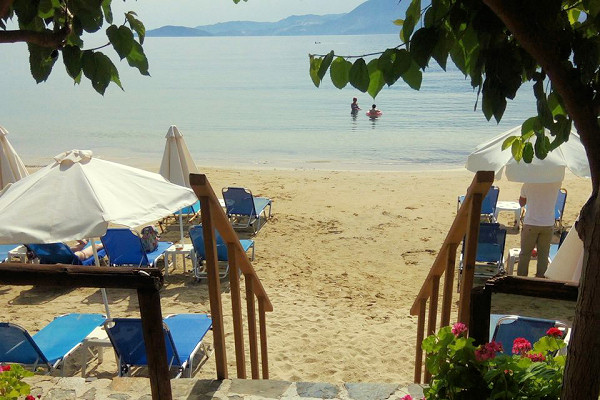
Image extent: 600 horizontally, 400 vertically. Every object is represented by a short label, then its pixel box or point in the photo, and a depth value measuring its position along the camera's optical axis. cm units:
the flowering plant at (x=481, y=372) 192
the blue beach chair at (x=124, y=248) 737
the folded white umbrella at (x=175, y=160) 886
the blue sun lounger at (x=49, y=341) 451
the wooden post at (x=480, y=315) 227
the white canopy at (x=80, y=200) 488
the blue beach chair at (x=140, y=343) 456
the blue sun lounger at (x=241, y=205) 955
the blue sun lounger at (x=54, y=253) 712
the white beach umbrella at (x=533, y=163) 654
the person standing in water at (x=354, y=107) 3481
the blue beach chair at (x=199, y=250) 743
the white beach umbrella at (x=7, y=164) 862
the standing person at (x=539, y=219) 679
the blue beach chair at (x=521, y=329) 416
